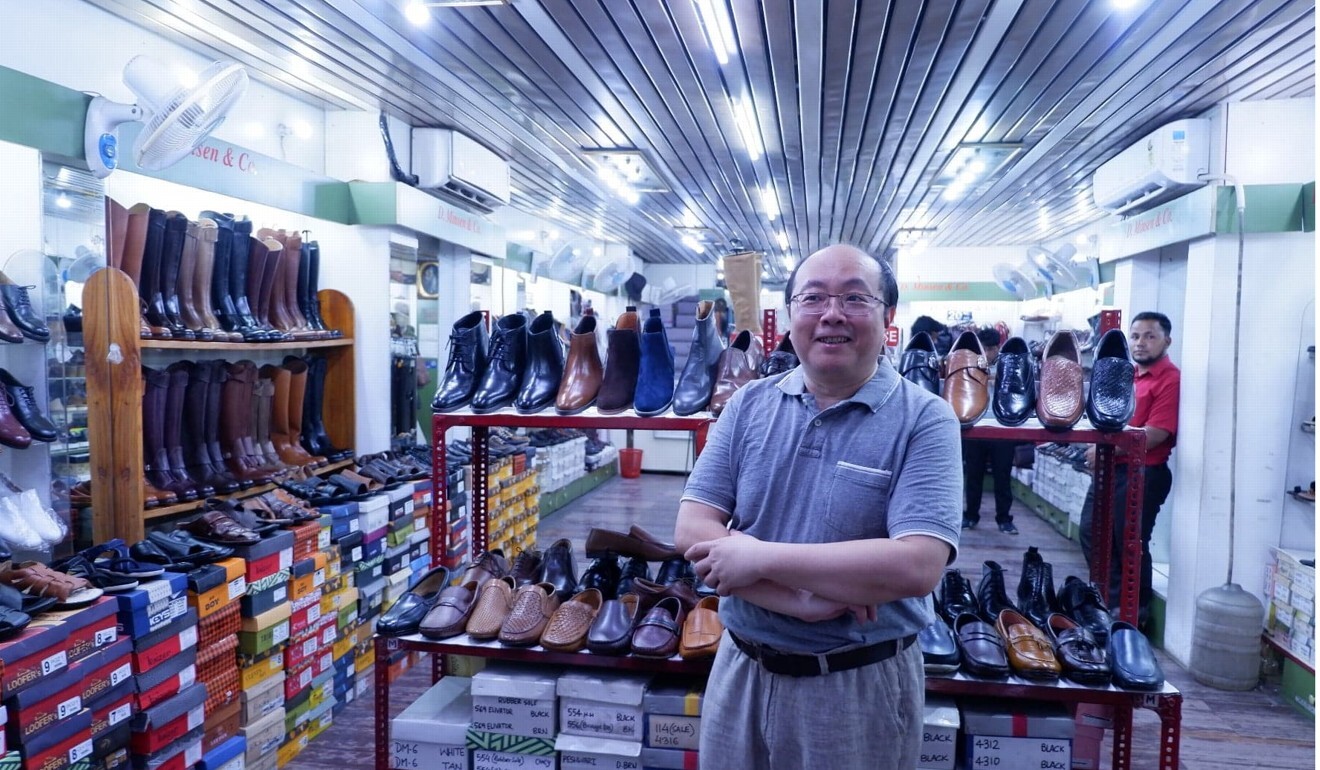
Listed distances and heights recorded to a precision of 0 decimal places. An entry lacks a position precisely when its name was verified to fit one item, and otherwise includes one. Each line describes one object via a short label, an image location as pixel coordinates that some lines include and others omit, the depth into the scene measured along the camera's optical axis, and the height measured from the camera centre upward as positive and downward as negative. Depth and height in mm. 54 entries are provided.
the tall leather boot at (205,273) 3762 +343
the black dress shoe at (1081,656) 2037 -802
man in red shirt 4105 -258
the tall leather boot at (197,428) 3807 -405
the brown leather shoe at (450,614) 2248 -777
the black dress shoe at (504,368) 2484 -65
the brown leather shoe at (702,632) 2149 -791
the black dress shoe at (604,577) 2643 -778
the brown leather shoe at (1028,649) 2066 -803
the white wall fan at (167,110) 2773 +869
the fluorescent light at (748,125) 5164 +1596
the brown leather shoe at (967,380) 2342 -85
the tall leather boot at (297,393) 4473 -269
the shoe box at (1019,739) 2150 -1055
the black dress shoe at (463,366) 2510 -60
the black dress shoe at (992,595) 2467 -784
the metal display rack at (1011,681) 2045 -852
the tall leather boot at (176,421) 3670 -358
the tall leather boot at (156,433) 3516 -401
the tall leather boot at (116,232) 3279 +471
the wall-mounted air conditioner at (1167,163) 4410 +1105
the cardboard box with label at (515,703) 2277 -1034
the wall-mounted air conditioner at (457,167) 5539 +1334
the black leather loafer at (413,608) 2305 -791
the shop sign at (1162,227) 4098 +755
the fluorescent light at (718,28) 3563 +1551
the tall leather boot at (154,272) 3447 +322
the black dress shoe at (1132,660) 1989 -797
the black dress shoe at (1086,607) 2357 -795
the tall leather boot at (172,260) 3557 +382
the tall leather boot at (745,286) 3662 +302
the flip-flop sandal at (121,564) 2543 -721
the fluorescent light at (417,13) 3502 +1509
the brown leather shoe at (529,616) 2221 -781
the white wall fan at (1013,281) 10016 +941
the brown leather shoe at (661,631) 2166 -796
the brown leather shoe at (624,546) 2797 -698
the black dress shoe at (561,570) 2611 -756
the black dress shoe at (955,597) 2449 -789
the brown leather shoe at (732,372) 2395 -70
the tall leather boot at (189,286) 3658 +275
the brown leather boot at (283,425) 4344 -447
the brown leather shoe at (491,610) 2256 -774
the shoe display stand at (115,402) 3061 -229
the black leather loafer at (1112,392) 2254 -111
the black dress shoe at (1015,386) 2371 -101
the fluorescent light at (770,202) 8211 +1672
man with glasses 1357 -339
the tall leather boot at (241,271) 3984 +377
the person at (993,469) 6793 -1038
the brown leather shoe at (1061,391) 2273 -111
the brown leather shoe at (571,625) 2213 -798
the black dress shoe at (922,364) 2531 -38
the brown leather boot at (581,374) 2473 -82
